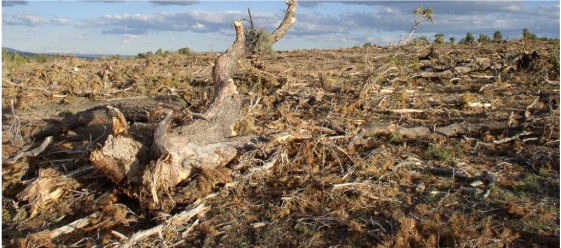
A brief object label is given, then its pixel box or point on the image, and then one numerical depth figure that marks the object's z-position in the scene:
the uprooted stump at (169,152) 5.30
